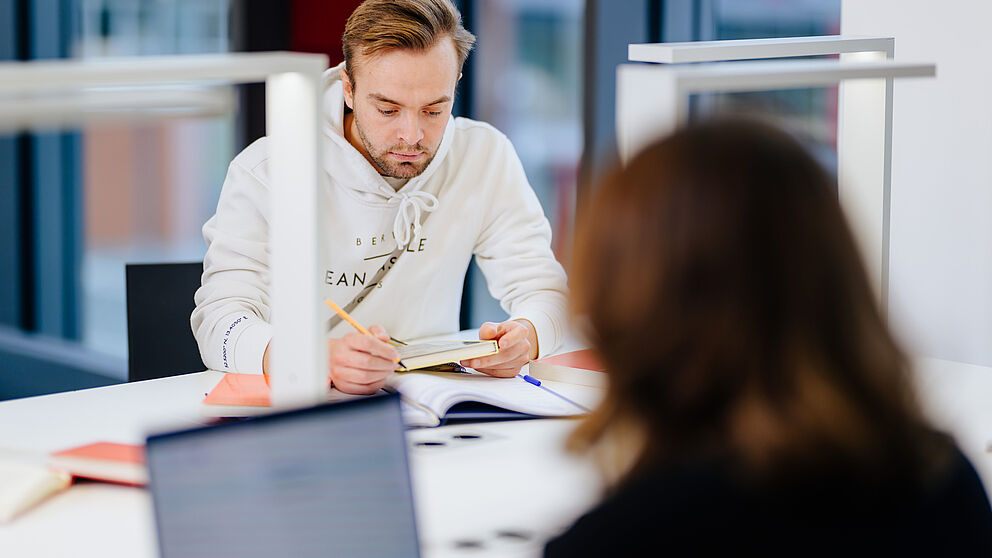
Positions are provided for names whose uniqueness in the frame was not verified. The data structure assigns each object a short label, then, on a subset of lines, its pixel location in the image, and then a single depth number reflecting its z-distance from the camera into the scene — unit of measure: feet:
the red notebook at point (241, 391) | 8.41
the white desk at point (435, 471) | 7.39
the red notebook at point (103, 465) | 7.82
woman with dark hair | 6.26
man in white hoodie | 9.35
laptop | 6.55
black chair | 10.07
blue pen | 8.95
